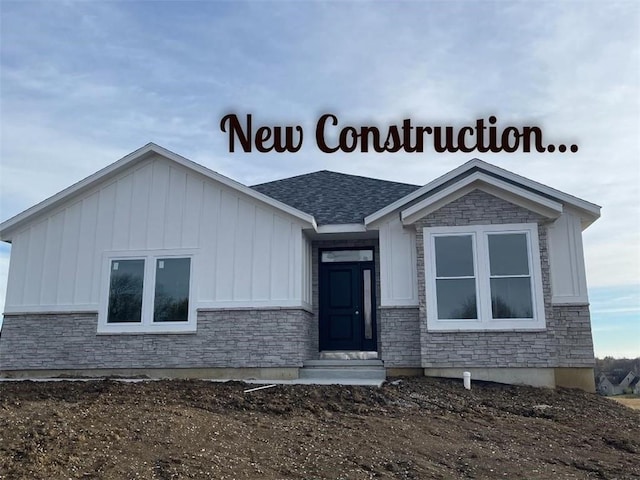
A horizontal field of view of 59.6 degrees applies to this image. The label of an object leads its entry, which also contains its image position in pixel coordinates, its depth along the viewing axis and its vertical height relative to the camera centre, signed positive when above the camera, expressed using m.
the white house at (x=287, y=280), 10.57 +1.00
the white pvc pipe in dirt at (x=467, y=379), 9.72 -0.86
